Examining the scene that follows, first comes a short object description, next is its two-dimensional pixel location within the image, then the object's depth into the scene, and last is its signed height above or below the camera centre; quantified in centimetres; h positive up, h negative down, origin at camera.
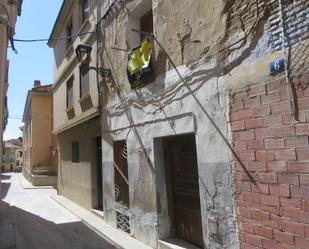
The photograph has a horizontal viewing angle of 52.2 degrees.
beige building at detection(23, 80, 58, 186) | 2377 +266
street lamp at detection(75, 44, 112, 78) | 787 +303
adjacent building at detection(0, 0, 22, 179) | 706 +322
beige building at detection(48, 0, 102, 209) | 934 +181
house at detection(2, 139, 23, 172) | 5972 +227
